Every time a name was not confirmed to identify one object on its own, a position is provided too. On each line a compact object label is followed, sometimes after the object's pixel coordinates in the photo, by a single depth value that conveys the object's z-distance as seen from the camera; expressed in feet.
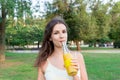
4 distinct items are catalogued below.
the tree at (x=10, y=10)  21.63
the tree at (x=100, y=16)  52.75
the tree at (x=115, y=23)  61.87
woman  2.70
